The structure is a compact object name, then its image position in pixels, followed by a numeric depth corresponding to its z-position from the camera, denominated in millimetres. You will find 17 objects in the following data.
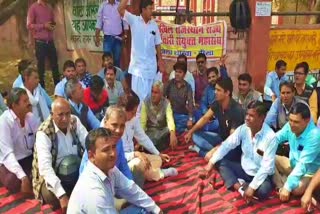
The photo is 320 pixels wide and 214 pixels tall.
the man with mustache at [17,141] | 2759
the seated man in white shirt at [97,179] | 1802
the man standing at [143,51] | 4249
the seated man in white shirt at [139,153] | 2902
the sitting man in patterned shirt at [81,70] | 4259
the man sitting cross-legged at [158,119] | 3725
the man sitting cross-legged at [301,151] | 2750
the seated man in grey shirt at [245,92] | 3900
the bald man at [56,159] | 2471
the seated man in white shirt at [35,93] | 3343
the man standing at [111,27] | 4814
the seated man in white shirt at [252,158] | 2776
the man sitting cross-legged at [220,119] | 3409
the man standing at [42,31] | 5104
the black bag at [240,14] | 5148
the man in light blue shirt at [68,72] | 3812
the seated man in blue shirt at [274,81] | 4660
